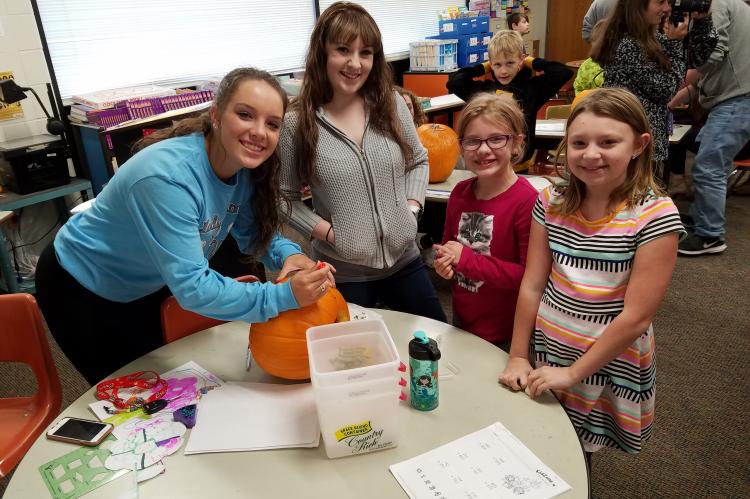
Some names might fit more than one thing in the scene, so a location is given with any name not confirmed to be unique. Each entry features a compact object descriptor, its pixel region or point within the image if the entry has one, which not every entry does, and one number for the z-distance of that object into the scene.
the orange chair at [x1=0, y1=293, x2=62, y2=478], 1.52
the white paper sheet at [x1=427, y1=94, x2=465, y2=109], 4.23
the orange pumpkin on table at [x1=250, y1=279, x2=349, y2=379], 1.24
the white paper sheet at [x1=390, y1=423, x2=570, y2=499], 0.95
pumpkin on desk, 2.89
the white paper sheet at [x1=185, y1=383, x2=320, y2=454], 1.09
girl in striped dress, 1.20
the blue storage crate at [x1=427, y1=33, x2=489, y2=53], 5.79
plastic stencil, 1.00
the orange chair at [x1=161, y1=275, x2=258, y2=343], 1.53
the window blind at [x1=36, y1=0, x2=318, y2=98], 3.59
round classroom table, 0.99
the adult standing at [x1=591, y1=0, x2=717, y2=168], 2.65
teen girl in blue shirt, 1.21
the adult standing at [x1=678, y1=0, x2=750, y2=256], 3.33
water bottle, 1.12
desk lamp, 3.09
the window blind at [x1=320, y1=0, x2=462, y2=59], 5.85
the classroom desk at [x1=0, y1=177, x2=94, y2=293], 3.11
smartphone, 1.11
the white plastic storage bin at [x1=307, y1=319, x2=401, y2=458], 0.98
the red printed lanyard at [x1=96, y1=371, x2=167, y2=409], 1.23
